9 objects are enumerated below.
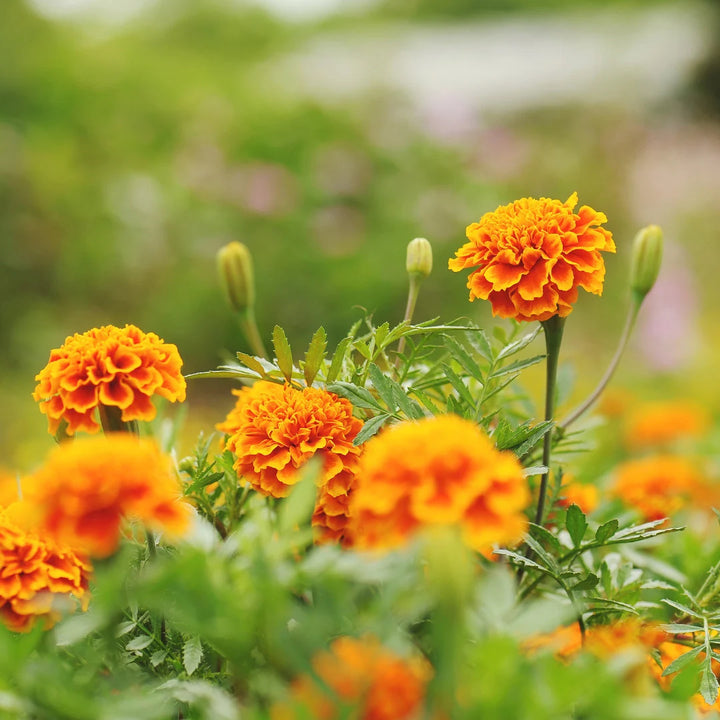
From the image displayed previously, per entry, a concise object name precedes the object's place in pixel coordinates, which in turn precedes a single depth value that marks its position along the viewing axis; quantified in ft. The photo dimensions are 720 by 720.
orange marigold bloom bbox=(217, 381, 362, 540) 2.38
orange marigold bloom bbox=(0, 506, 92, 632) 2.37
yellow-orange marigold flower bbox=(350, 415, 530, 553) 2.12
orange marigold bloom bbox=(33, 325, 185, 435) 2.36
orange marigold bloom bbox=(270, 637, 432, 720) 2.11
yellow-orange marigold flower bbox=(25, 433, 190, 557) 2.16
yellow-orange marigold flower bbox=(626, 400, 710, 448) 4.20
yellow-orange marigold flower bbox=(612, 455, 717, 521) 2.94
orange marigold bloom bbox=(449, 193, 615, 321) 2.41
